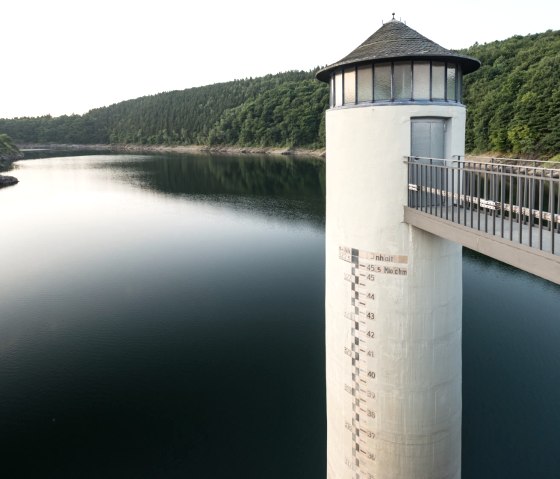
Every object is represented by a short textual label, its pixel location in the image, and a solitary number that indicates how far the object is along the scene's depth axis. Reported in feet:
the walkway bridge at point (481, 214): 20.35
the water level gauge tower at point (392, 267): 26.16
